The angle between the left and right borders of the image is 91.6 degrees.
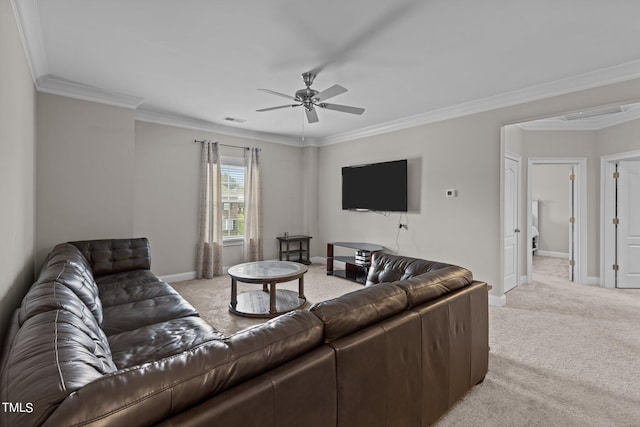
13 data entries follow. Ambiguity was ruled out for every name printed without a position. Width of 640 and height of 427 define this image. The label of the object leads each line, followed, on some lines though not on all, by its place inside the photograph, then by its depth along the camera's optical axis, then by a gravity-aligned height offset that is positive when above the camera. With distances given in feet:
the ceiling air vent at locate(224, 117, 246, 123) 16.17 +4.91
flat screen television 16.58 +1.47
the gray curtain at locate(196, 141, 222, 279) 17.01 -0.21
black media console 16.78 -2.73
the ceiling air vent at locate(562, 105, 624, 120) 13.72 +4.57
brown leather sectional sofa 2.70 -1.78
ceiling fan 10.32 +3.82
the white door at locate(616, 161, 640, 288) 15.52 -0.80
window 18.52 +0.87
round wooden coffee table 11.25 -3.31
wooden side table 20.44 -2.42
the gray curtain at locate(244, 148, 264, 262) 19.10 +0.38
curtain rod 17.02 +3.95
